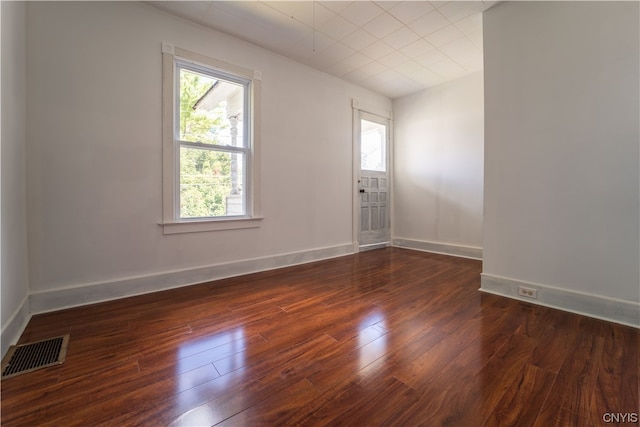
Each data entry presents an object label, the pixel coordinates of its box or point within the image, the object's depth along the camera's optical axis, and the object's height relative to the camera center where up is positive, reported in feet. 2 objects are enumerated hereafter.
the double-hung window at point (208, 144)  9.27 +2.48
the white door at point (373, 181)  15.97 +1.73
